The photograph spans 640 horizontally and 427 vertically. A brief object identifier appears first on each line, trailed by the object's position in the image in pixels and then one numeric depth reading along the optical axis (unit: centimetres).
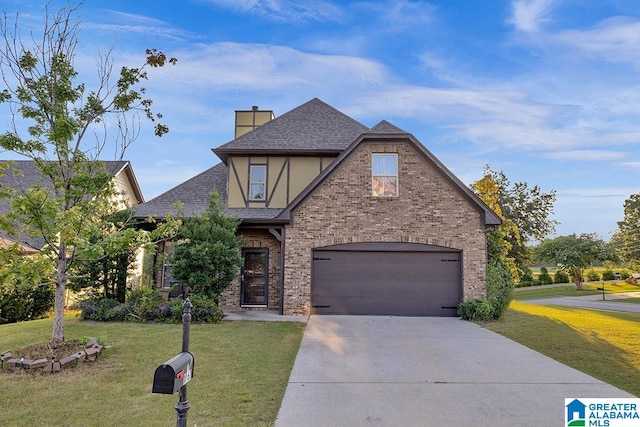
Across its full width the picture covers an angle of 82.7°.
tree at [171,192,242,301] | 1105
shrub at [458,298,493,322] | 1109
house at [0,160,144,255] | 1570
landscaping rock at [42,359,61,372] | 588
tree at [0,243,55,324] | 595
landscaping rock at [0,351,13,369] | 607
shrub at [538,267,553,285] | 3685
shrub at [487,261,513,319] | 1142
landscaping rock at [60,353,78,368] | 603
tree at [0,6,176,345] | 657
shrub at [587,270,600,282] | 3866
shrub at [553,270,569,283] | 3725
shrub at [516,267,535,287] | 3586
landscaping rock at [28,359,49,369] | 592
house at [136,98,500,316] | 1196
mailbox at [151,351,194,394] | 259
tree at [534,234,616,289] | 3209
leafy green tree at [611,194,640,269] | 3047
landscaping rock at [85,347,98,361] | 642
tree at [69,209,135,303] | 1132
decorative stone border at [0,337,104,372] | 592
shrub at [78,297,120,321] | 1094
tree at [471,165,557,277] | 3594
